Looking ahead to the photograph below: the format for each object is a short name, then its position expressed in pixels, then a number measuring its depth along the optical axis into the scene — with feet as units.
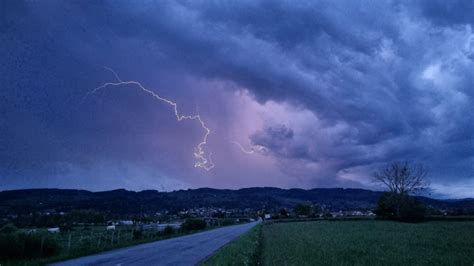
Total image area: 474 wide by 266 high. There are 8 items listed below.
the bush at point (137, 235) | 173.76
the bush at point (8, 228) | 181.14
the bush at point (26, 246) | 86.63
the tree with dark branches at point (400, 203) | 268.78
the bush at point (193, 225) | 267.72
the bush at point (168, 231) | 204.87
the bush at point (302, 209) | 595.88
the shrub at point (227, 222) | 424.54
